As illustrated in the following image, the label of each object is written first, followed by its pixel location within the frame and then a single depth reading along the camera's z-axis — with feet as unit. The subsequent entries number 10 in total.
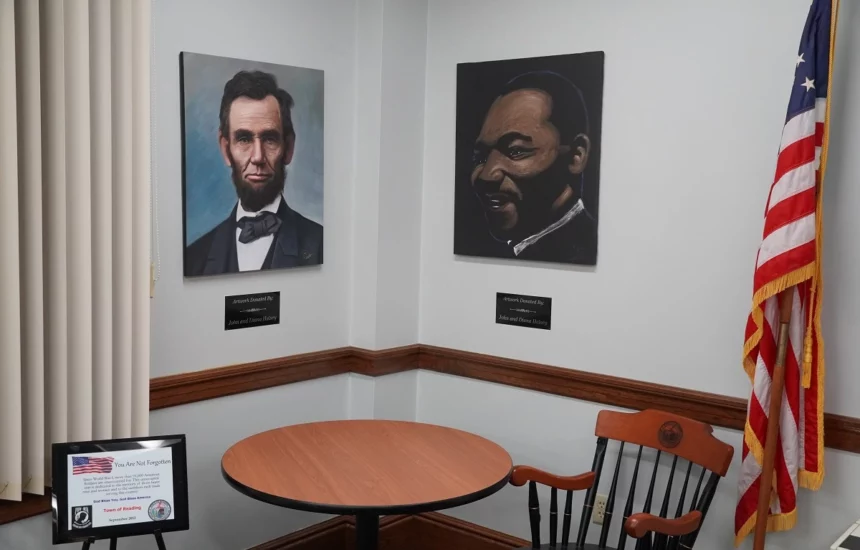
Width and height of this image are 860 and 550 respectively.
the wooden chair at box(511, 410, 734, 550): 8.39
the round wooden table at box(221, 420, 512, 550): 7.91
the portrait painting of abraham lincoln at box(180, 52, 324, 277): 9.90
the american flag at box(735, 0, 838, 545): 8.16
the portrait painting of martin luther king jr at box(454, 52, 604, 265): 10.55
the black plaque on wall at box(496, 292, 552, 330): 11.11
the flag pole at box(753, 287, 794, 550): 8.31
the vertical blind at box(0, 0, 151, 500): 7.47
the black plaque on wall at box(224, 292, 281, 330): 10.50
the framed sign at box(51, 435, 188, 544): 7.41
